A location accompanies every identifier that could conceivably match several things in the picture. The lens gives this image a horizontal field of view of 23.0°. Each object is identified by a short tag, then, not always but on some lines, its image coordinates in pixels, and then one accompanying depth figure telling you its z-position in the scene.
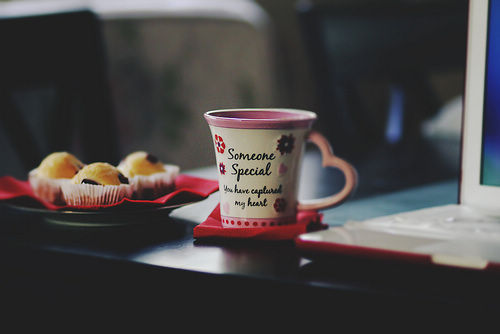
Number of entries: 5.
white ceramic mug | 1.06
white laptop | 1.03
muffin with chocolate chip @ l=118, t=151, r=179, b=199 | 1.16
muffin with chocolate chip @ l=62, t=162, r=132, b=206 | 1.12
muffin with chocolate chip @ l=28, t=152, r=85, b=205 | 1.15
